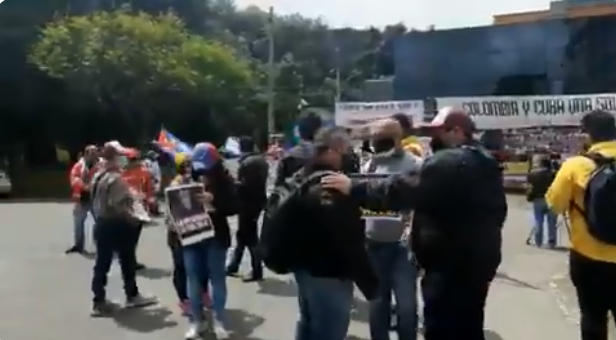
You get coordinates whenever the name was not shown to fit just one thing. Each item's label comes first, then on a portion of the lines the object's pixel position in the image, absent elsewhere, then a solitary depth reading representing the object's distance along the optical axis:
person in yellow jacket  5.66
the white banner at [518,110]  26.77
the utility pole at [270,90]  40.88
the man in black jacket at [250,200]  10.62
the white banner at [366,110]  25.09
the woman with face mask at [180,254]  7.88
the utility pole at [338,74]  58.66
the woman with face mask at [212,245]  7.67
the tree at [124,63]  33.44
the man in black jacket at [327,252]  5.25
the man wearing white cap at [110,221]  8.90
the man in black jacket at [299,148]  7.76
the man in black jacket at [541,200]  15.68
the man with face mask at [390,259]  6.30
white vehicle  30.78
